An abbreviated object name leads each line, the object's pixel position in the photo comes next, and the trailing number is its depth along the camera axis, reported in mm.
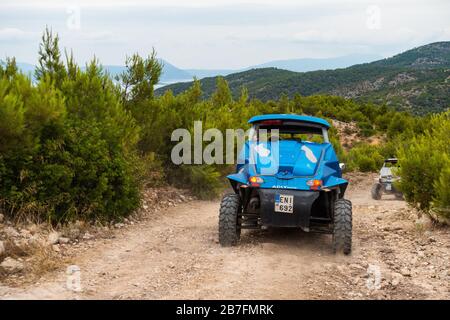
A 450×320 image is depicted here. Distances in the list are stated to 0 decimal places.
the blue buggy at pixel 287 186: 7023
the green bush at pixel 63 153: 7422
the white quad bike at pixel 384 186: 14742
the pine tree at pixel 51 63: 10766
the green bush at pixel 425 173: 8242
